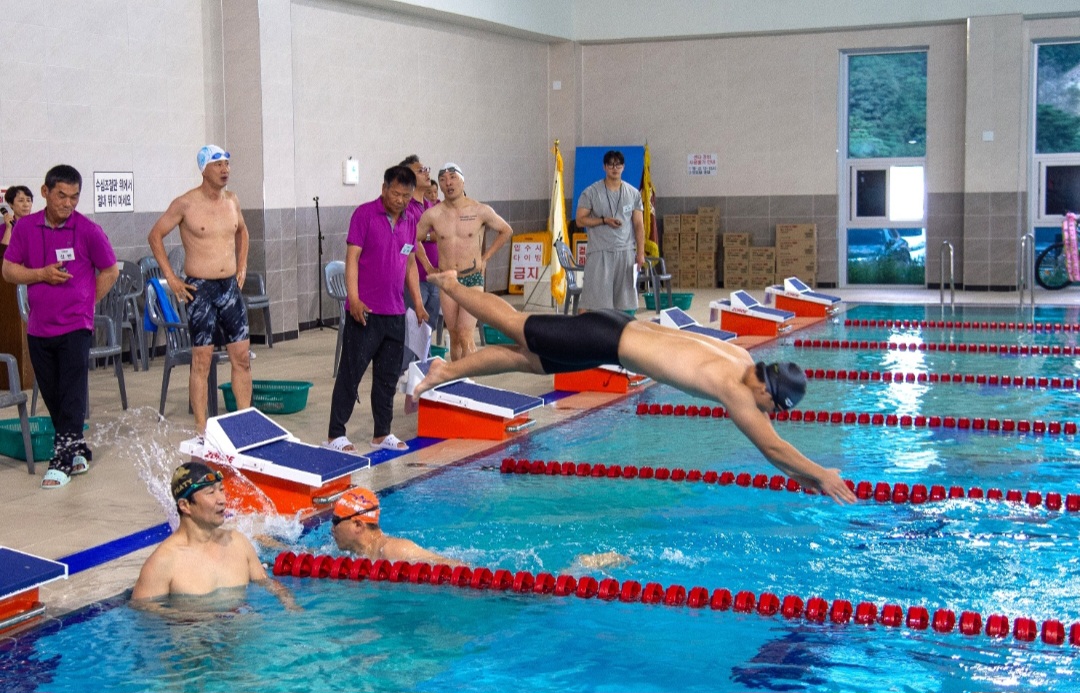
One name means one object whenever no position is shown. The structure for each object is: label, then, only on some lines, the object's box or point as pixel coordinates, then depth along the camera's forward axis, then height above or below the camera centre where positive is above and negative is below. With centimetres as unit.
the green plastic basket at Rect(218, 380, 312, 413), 832 -99
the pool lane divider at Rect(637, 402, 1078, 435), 790 -118
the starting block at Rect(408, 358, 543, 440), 761 -102
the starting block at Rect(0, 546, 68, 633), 436 -115
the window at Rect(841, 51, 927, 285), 1755 +100
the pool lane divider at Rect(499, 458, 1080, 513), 620 -126
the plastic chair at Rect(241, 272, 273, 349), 1172 -46
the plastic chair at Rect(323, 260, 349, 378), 1130 -30
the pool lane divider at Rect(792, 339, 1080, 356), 1119 -100
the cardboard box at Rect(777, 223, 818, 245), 1788 +11
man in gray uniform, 1019 +3
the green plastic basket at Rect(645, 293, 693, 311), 1487 -72
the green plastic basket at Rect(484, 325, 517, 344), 1141 -84
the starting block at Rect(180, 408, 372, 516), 574 -102
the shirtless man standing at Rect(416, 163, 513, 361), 877 +12
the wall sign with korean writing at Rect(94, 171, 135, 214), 1090 +50
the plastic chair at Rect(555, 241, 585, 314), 1297 -30
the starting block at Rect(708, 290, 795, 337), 1247 -77
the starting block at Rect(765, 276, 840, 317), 1430 -70
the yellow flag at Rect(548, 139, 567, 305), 1471 +20
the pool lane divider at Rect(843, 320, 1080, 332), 1274 -91
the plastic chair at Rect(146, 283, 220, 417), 800 -65
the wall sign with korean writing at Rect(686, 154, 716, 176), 1844 +111
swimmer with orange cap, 513 -119
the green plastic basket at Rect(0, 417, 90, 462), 693 -106
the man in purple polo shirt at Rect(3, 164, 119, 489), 648 -27
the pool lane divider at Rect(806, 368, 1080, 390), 951 -109
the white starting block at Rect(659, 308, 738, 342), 996 -64
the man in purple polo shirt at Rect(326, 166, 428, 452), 705 -32
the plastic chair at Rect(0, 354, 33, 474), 620 -73
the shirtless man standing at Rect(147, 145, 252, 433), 725 -15
